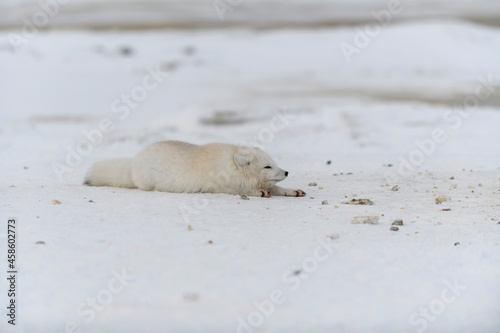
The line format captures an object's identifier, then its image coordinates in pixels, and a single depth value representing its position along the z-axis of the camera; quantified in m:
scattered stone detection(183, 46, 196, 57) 81.53
